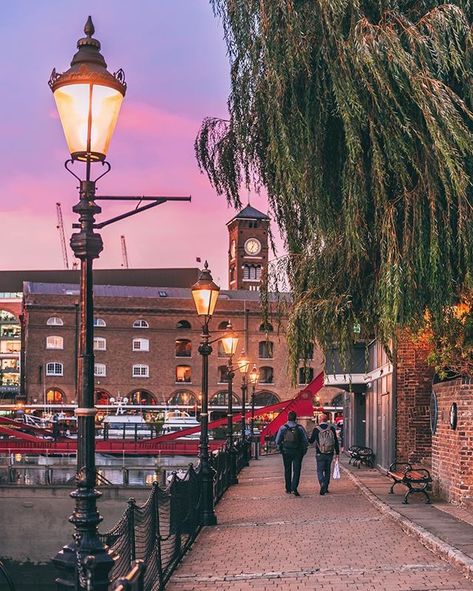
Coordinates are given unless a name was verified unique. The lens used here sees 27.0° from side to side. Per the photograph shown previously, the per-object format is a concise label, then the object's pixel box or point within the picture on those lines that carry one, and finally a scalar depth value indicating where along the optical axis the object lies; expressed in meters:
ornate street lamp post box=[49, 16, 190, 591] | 6.98
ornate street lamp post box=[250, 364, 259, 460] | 44.49
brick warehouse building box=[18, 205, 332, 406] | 84.81
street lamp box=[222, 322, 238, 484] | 25.25
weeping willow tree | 13.45
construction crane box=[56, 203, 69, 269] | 183.00
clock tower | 116.38
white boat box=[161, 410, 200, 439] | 56.88
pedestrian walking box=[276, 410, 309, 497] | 21.25
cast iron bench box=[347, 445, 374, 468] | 30.92
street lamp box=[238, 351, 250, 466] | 38.09
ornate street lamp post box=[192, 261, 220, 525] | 15.99
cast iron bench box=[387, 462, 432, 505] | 17.78
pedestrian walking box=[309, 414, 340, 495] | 21.31
